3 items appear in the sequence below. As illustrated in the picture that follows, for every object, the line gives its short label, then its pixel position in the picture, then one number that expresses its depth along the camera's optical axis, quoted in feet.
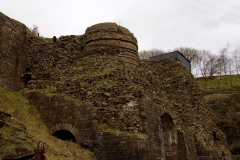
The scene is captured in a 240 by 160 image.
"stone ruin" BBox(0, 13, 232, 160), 38.04
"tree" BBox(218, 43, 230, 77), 184.44
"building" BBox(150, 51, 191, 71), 72.90
